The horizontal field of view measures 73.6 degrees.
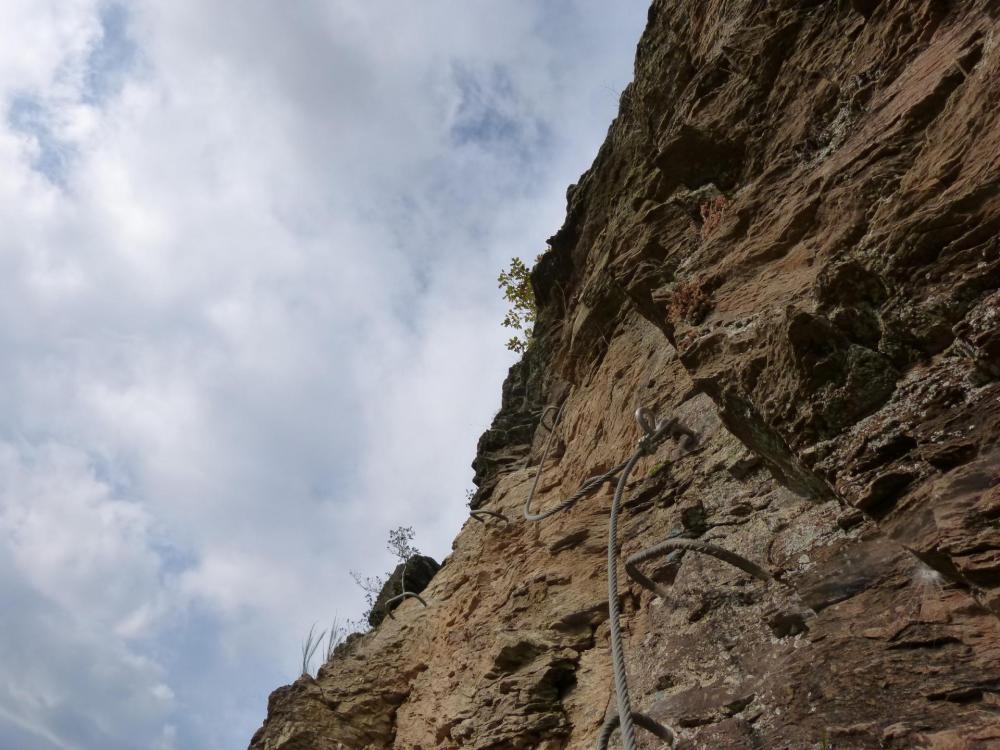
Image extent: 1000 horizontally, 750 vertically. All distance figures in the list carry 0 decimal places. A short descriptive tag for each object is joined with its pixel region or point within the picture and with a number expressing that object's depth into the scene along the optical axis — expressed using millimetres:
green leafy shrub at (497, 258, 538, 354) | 18484
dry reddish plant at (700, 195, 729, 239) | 6207
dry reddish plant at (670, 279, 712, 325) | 5387
